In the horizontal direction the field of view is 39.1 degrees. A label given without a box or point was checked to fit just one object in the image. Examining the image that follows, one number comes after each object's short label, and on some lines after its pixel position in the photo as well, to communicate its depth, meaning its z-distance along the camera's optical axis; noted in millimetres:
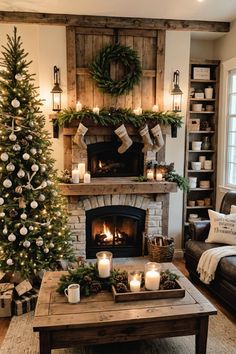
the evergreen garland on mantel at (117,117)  3896
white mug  2258
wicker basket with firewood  3963
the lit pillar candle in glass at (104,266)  2477
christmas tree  3027
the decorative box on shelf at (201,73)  4570
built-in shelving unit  4574
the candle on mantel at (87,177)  3992
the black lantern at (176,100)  4230
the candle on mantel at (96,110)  3917
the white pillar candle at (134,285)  2359
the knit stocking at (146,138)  4066
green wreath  3992
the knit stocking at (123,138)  4008
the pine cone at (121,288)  2345
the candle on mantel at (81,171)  4039
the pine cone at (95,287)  2396
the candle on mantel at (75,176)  3953
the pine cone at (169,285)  2404
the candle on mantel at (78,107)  3951
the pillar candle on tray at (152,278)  2375
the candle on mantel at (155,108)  4176
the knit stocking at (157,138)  4117
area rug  2504
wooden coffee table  2076
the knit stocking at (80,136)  3924
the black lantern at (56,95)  3979
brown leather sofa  2963
